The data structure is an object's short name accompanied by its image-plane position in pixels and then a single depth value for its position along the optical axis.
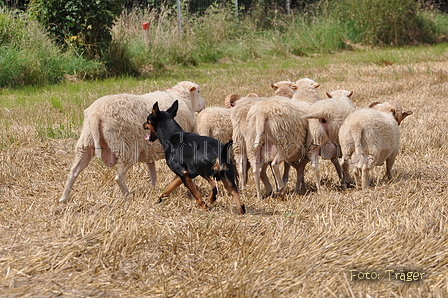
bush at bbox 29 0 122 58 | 26.11
